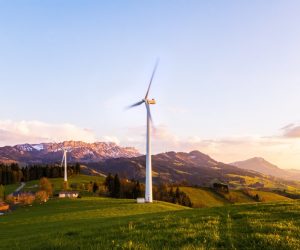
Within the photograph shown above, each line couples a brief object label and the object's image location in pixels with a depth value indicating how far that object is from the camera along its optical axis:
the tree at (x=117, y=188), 190.12
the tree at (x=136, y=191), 188.69
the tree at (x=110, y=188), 191.23
